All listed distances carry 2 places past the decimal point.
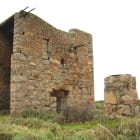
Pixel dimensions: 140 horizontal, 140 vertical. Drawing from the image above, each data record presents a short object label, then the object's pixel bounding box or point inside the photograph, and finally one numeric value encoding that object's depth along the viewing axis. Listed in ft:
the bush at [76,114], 39.95
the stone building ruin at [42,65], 41.29
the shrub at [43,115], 39.10
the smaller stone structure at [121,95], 34.24
